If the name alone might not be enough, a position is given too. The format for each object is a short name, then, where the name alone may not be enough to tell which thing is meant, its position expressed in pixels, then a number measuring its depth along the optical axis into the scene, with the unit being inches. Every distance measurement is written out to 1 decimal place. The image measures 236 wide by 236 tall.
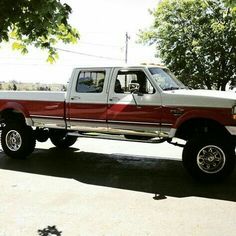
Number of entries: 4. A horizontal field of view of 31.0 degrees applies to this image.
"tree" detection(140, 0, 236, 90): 929.5
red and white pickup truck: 304.8
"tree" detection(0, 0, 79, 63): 166.2
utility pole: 2207.7
